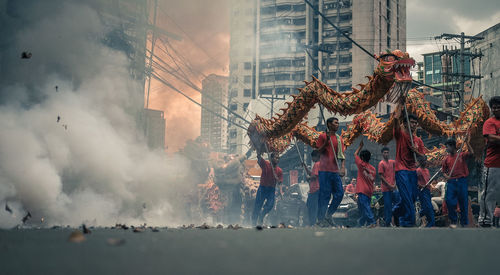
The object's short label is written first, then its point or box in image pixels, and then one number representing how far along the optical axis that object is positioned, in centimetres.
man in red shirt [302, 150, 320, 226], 1217
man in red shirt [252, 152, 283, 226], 1210
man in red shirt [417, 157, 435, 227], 911
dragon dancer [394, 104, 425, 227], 809
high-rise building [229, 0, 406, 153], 6550
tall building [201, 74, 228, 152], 10104
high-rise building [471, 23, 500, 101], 3722
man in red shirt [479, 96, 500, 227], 742
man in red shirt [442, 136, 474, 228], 953
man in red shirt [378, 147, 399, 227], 1084
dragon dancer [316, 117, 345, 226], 991
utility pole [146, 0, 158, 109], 2365
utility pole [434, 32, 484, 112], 3092
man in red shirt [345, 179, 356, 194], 1692
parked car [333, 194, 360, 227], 1429
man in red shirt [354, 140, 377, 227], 1088
